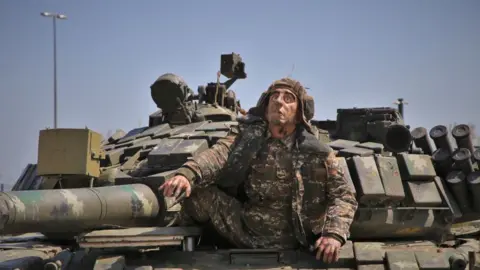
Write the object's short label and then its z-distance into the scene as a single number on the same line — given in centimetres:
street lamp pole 2812
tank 722
